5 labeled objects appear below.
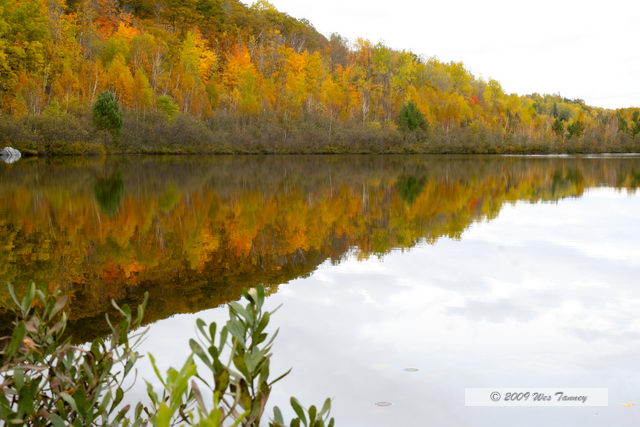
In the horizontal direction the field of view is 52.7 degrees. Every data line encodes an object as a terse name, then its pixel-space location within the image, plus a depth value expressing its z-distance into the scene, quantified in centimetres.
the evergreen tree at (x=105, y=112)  5059
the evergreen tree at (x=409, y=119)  8106
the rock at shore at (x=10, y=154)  4114
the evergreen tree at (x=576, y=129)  10212
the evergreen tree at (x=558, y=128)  10619
